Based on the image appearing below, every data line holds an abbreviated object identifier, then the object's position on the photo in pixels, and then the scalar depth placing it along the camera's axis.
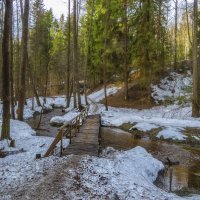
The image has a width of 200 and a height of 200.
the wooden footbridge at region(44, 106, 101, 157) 8.44
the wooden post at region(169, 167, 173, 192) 7.09
